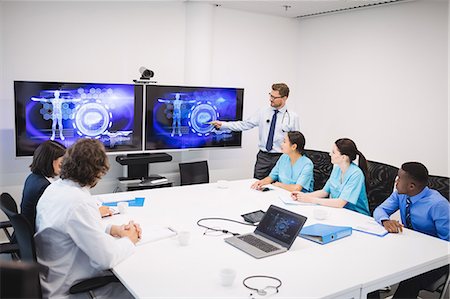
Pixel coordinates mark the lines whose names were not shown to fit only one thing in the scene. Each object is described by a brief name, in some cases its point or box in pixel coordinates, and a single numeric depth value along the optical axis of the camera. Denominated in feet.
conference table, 5.81
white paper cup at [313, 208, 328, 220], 9.00
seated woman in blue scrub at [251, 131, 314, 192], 11.74
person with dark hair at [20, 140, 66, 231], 8.14
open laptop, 7.14
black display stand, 14.03
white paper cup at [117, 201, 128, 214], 9.00
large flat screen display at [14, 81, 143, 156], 12.28
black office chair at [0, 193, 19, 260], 6.56
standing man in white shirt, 14.57
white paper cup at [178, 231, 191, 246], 7.25
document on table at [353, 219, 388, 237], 8.16
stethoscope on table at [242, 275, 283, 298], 5.63
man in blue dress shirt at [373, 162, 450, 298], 7.72
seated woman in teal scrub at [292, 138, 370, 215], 10.00
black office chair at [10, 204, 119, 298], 6.03
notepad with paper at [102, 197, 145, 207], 9.61
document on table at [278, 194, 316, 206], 10.07
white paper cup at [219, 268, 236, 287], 5.77
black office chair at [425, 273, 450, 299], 7.50
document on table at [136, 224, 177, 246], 7.41
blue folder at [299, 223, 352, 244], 7.63
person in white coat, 6.18
